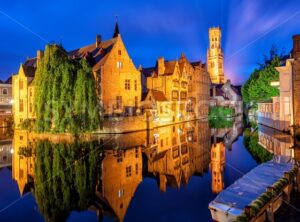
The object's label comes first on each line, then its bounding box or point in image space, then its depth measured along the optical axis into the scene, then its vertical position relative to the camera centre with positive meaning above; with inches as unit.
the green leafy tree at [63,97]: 1063.6 +55.2
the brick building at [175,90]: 1754.9 +147.4
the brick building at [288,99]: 1029.8 +35.6
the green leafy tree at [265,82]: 1749.5 +183.0
